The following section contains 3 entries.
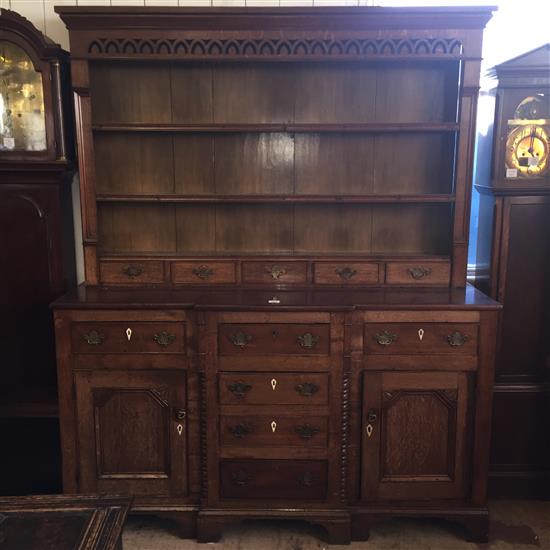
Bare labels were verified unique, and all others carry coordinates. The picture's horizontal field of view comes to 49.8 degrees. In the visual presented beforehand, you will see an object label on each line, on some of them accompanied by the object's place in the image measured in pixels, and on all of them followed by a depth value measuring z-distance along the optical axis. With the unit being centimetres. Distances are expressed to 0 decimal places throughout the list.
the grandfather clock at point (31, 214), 214
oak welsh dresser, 200
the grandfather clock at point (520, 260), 218
